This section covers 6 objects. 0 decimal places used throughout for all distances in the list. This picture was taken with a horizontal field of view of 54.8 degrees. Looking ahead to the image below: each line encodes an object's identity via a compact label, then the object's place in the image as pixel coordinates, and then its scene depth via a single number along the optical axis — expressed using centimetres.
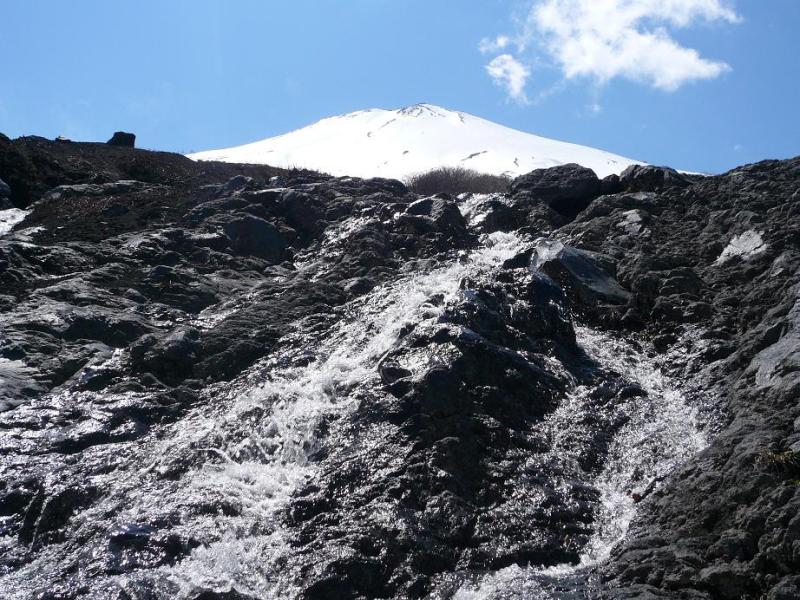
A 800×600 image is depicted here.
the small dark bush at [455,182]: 3588
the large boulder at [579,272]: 1811
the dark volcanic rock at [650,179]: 2539
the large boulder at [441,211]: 2403
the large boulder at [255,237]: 2320
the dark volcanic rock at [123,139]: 4416
